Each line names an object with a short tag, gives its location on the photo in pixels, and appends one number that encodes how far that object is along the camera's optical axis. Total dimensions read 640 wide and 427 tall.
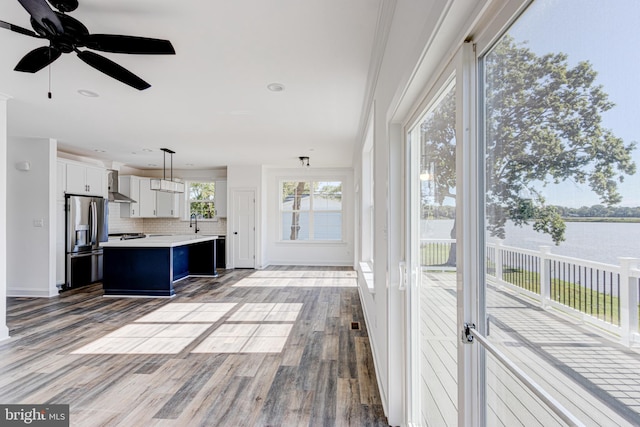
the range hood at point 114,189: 7.15
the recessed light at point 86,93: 3.28
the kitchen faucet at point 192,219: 8.49
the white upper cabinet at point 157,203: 8.04
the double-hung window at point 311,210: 8.45
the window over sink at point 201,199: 8.52
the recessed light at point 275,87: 3.14
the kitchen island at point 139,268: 5.18
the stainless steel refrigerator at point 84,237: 5.67
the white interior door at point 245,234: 8.00
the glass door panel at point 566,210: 0.51
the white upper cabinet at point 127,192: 7.74
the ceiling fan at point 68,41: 1.79
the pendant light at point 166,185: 5.75
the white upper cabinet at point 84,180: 5.74
